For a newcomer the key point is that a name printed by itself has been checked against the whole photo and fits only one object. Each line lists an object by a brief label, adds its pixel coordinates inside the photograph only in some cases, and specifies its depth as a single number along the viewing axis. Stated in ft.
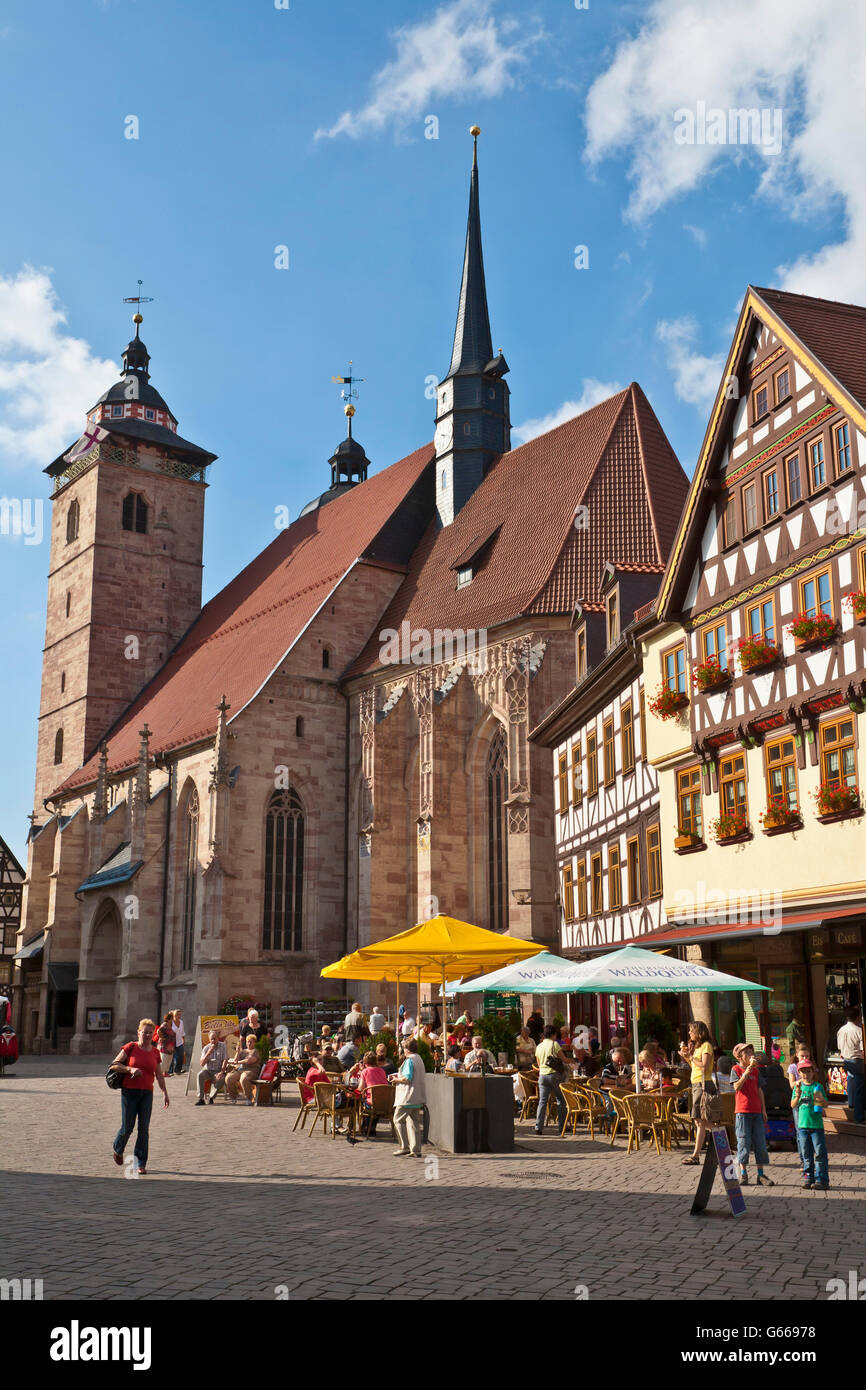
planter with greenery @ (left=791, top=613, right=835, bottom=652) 51.31
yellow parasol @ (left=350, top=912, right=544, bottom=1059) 52.45
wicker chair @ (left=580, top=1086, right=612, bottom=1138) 48.67
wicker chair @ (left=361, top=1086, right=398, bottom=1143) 51.21
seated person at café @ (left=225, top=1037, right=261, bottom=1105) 69.67
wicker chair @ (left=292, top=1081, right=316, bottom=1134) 54.44
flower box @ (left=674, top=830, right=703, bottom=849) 60.90
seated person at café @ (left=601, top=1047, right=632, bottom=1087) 55.26
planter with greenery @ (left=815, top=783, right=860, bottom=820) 49.26
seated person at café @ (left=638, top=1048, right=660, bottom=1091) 49.28
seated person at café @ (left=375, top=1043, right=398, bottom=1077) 53.31
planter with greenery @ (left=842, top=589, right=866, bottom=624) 48.91
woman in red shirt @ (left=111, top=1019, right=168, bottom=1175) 38.42
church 103.19
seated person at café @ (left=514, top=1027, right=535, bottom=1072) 62.34
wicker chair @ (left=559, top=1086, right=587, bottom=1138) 48.96
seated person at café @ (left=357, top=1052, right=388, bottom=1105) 51.52
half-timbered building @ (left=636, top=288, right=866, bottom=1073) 51.01
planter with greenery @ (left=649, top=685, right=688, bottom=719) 62.49
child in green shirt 35.81
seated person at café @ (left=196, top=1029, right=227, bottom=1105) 70.74
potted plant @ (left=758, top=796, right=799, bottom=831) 53.06
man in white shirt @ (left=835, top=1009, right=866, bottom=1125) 46.16
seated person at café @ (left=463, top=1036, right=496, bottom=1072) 52.34
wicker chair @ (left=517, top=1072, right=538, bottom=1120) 57.00
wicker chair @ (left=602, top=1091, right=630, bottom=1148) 45.34
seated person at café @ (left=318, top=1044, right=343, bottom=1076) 59.11
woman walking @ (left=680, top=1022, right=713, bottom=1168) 40.75
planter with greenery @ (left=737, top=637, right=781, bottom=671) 55.06
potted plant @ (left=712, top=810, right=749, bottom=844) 56.95
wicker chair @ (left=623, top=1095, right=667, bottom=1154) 44.83
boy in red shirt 37.86
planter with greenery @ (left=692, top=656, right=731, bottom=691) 58.80
